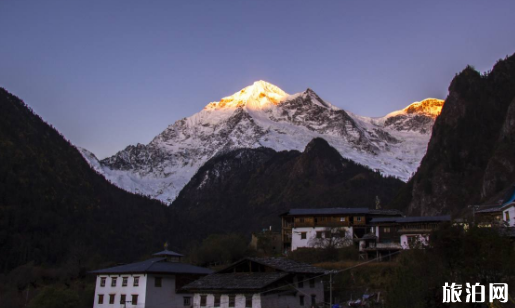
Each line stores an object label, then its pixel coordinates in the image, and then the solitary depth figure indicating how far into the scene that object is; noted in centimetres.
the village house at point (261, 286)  4812
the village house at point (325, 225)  8175
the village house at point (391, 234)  7112
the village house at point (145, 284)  6081
